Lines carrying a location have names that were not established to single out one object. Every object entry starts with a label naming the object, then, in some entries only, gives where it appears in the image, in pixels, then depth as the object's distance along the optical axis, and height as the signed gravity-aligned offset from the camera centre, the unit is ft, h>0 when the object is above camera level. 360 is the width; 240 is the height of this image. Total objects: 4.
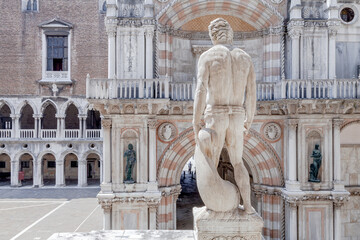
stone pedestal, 20.08 -6.24
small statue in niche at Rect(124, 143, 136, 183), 45.03 -5.20
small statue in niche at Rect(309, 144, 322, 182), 45.75 -5.67
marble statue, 20.43 +0.24
